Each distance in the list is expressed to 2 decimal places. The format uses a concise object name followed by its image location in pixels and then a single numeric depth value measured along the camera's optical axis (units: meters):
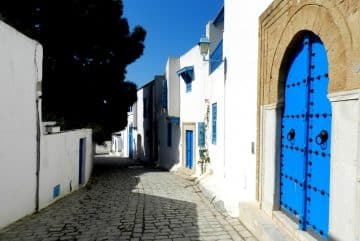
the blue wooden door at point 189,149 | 15.48
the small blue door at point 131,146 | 33.05
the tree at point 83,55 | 15.25
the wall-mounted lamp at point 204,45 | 9.62
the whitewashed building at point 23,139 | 5.69
